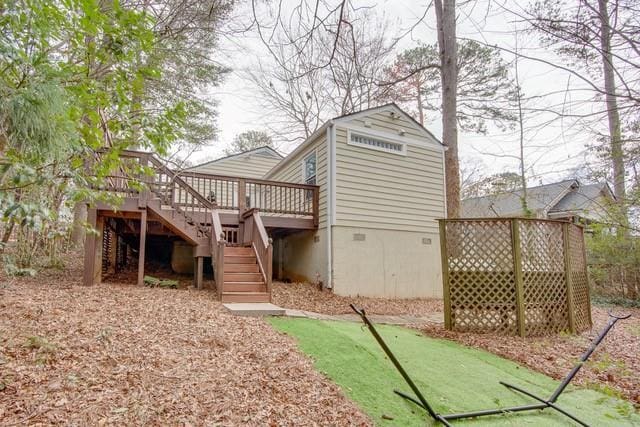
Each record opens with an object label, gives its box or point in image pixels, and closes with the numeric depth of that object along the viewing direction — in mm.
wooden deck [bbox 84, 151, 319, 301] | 6859
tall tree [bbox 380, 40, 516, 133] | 13555
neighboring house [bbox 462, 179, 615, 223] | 16986
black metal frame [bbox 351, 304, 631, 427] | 2517
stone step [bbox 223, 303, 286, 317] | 5436
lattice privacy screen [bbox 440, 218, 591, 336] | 5488
